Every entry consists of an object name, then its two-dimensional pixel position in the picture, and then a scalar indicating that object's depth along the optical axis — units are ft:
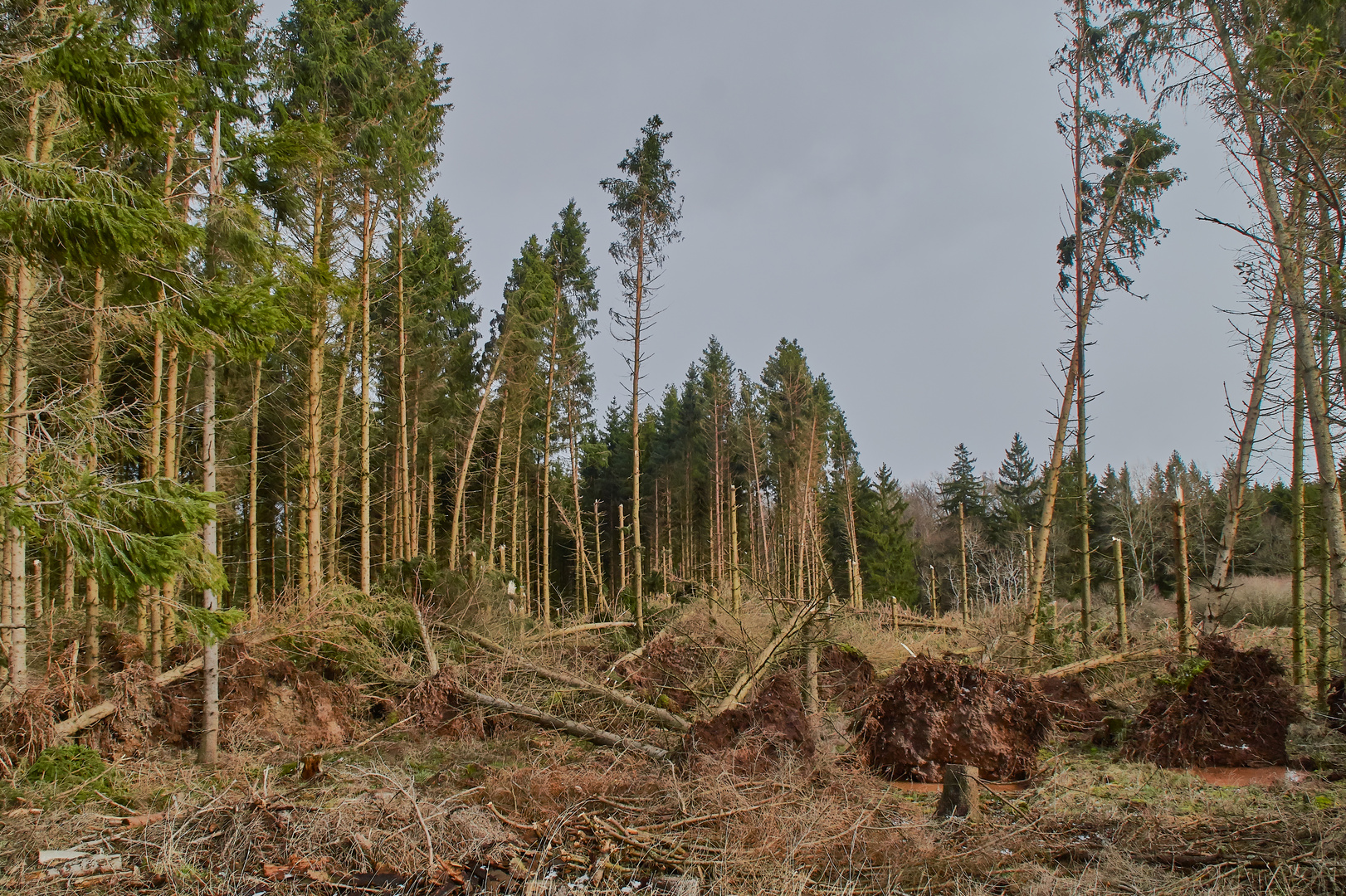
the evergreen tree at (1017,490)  129.90
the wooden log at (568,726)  21.81
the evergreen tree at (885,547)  115.75
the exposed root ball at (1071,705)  25.88
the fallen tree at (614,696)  23.82
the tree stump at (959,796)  15.53
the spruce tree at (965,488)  142.61
